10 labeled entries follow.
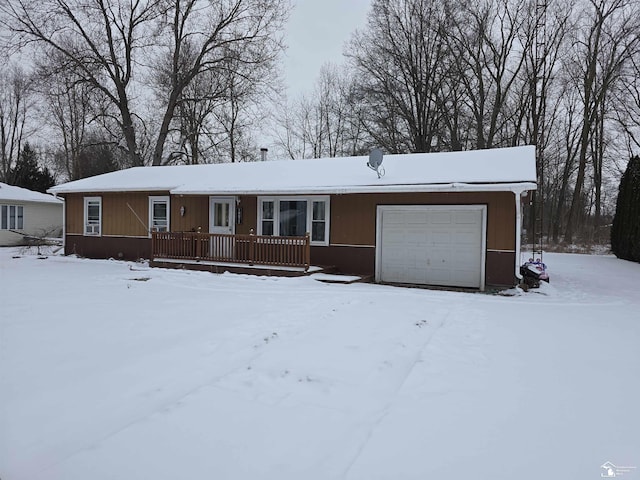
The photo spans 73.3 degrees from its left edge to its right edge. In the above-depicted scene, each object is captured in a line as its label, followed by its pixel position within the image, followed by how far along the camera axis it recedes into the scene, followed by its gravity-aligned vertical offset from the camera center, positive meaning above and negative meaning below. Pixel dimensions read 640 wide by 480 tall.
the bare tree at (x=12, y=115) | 32.59 +8.47
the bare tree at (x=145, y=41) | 22.16 +10.08
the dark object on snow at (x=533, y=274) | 10.84 -1.13
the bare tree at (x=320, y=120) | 31.30 +7.97
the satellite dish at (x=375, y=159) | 11.69 +1.86
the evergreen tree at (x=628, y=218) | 17.09 +0.57
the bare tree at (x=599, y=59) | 23.08 +9.75
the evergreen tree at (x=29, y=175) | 32.56 +3.56
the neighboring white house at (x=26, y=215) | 21.03 +0.31
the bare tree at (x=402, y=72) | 26.20 +9.75
